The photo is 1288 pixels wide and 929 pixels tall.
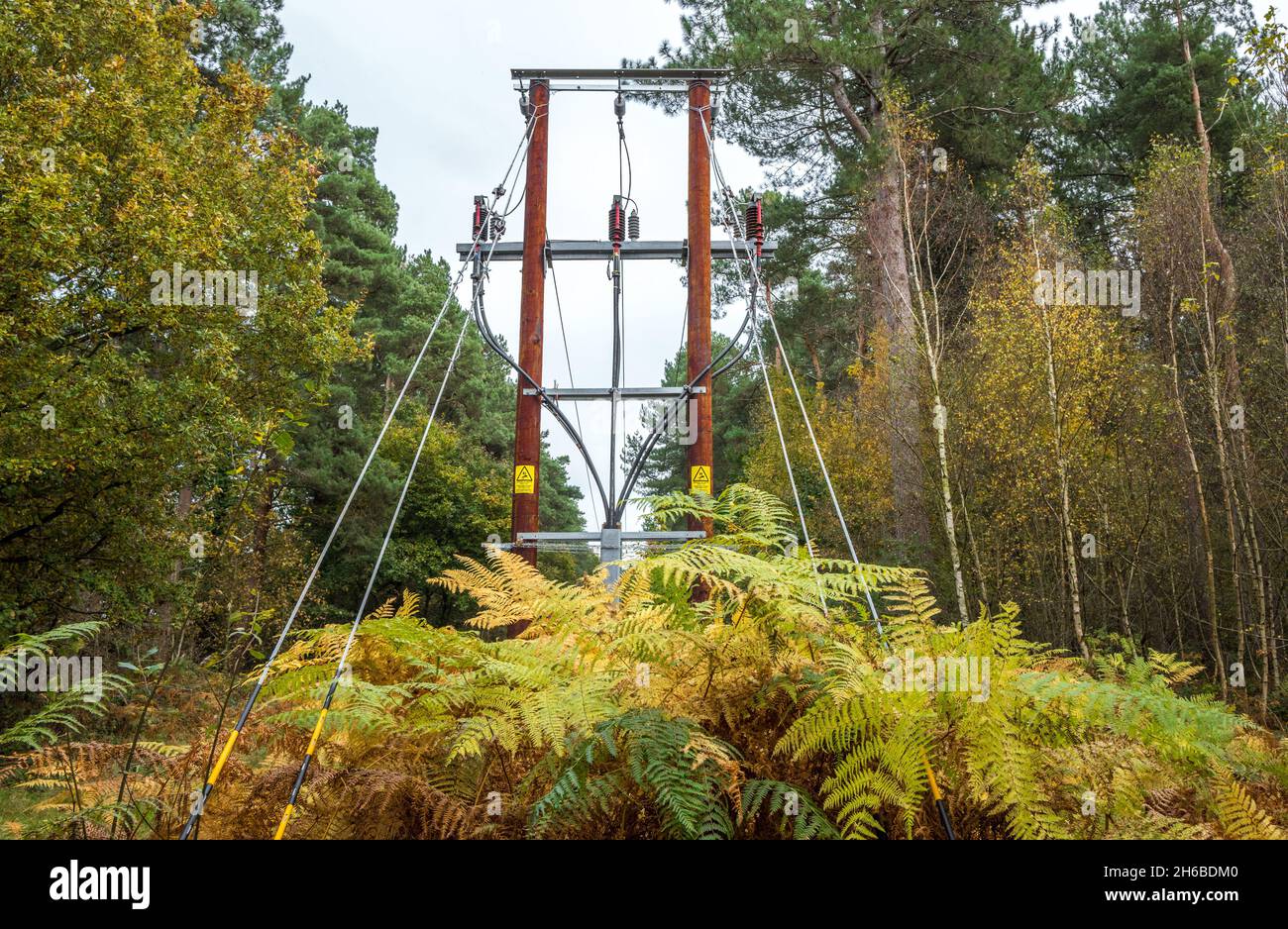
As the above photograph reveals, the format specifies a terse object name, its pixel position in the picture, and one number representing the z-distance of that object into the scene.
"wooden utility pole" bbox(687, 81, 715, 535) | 8.01
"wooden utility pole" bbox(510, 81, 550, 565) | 7.78
